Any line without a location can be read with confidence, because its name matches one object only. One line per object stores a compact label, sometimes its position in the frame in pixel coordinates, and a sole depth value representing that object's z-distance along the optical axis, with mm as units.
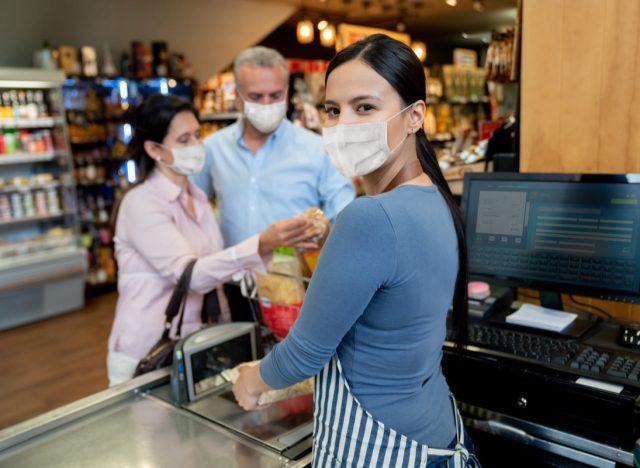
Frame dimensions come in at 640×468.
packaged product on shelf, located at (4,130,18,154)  5703
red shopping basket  1646
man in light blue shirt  2527
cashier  971
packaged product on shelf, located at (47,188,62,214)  6102
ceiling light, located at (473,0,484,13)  8751
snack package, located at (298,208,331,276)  1681
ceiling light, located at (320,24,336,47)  8531
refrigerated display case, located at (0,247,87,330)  5570
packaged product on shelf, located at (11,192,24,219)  5805
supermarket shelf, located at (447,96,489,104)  7488
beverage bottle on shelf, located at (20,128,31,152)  5863
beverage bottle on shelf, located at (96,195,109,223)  6938
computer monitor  1584
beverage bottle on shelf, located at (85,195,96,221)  6852
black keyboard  1313
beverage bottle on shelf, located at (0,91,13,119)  5633
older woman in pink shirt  1775
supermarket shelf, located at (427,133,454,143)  7141
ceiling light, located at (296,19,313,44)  8461
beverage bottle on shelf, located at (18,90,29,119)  5801
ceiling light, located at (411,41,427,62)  9391
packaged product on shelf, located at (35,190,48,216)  6004
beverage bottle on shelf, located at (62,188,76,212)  6159
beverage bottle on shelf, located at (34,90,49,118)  5992
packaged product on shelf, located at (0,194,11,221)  5703
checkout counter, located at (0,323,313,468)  1265
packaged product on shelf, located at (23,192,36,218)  5895
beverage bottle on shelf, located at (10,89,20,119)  5746
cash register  1300
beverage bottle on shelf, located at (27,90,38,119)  5855
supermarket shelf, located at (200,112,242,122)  6395
